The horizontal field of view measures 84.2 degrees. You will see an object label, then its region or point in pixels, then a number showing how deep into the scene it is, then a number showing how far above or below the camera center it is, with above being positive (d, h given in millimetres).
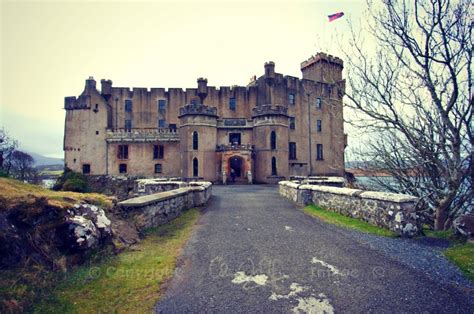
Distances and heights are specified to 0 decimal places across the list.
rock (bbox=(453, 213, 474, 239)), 5730 -1325
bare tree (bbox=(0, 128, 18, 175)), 35691 +3281
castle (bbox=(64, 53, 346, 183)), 27453 +4466
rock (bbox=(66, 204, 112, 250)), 4613 -1099
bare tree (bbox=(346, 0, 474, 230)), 6988 +1572
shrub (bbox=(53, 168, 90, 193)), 25603 -1437
